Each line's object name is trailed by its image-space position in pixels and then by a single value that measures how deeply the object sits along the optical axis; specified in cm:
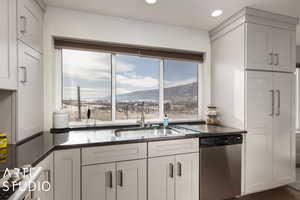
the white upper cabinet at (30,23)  142
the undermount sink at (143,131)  213
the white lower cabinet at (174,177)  172
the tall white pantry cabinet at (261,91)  210
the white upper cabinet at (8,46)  121
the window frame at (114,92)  211
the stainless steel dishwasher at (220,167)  191
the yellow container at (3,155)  108
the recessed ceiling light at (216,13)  211
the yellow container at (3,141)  120
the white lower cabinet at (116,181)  150
